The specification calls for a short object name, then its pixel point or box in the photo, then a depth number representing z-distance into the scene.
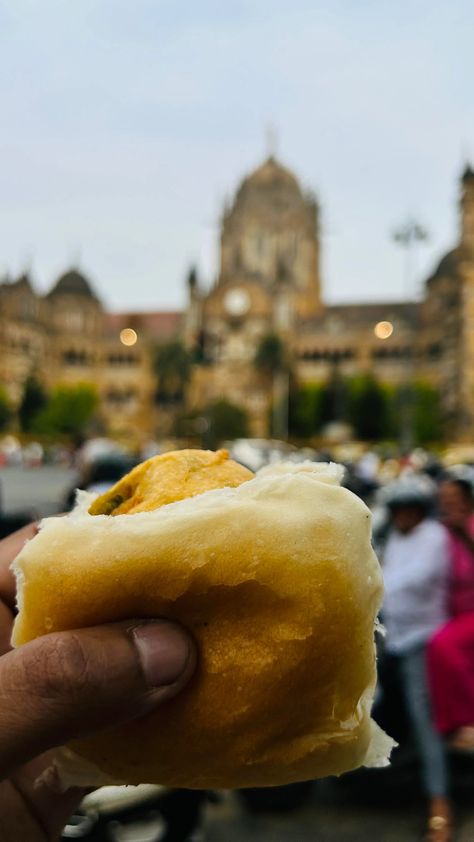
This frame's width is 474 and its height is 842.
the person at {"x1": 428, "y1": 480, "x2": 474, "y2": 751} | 4.35
